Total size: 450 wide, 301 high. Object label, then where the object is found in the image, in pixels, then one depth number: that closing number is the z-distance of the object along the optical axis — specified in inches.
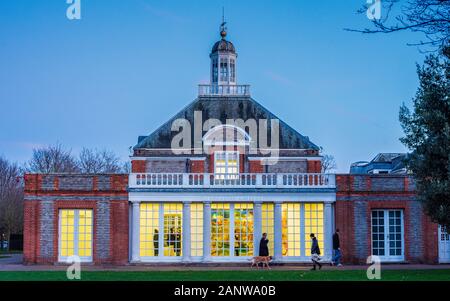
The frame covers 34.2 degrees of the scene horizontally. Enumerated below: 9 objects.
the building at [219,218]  1354.6
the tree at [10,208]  2217.0
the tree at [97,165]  3297.2
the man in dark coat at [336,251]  1280.8
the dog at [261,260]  1284.4
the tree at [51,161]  2962.6
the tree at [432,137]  850.8
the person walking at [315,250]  1208.2
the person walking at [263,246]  1280.8
